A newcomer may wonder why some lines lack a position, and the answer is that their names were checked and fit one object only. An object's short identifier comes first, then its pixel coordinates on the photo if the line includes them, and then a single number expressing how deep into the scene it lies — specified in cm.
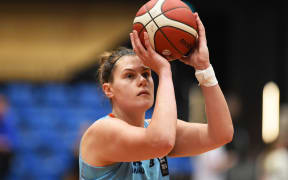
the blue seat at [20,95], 2009
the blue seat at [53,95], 2034
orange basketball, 542
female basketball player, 517
